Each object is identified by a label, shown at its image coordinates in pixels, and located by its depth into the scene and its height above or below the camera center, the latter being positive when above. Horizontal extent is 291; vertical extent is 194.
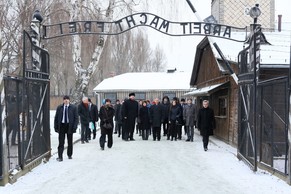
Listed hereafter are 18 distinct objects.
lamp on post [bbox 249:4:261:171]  10.06 +0.68
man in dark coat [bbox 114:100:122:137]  19.83 -1.30
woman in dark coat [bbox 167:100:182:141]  17.72 -1.04
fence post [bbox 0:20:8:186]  8.16 -1.11
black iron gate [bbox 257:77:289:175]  9.11 -0.97
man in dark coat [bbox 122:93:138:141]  17.37 -0.93
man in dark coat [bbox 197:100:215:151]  13.96 -1.10
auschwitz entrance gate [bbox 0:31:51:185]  8.54 -0.70
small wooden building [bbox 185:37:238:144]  16.06 -0.12
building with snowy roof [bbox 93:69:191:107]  38.28 +0.05
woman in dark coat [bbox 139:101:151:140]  18.14 -1.31
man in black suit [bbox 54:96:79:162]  11.70 -0.89
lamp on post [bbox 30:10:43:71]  11.83 +1.64
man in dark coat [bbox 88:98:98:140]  17.45 -1.03
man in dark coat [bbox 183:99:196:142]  17.25 -1.14
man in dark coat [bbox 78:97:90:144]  16.45 -1.07
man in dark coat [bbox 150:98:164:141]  17.94 -1.22
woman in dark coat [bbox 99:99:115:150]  14.34 -1.03
